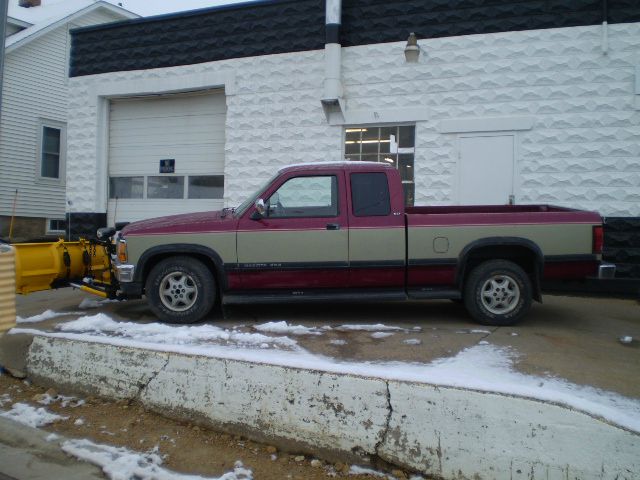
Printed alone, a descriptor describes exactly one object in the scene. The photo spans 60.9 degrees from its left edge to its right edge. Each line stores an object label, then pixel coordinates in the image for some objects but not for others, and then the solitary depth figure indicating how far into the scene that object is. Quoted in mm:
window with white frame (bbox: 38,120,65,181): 17984
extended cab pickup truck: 5812
